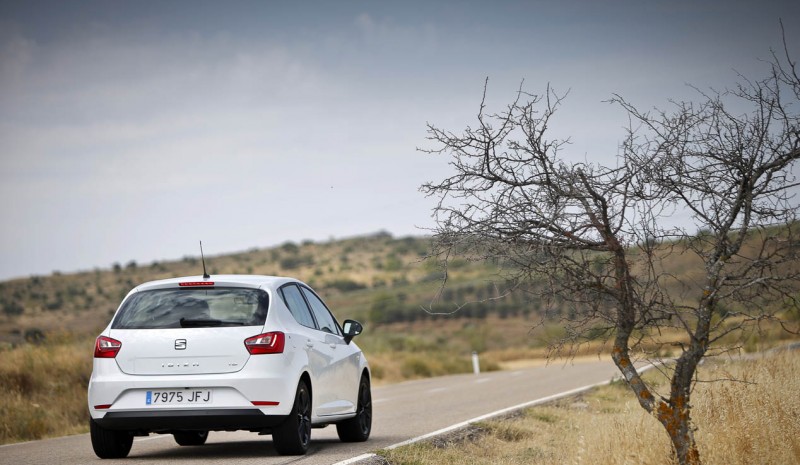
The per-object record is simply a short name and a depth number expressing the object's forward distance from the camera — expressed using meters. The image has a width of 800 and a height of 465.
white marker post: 73.85
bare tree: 17.83
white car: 19.89
